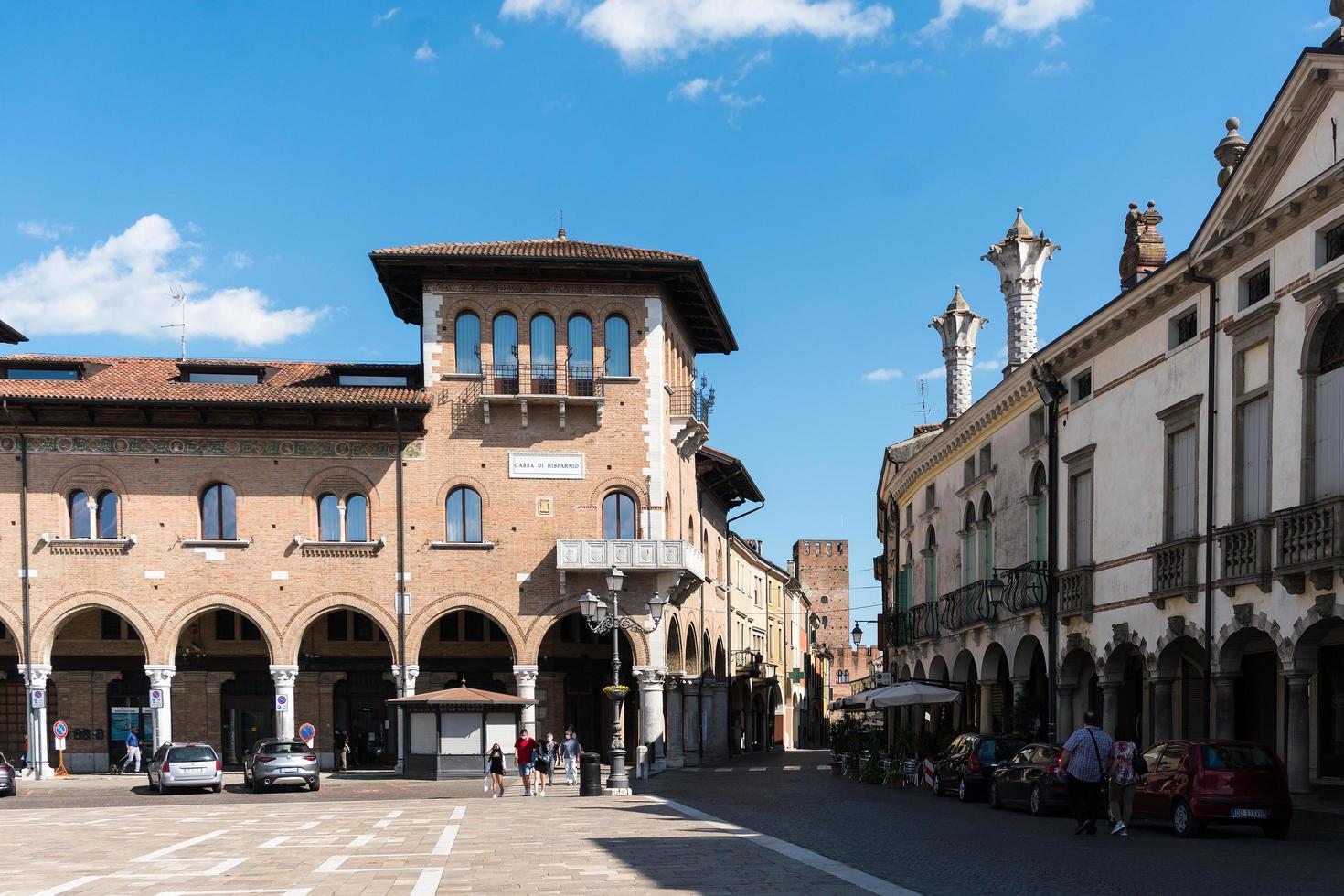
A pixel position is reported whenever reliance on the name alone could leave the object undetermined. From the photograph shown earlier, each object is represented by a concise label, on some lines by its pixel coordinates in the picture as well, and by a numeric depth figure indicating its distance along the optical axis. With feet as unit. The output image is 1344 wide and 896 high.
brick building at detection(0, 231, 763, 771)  134.62
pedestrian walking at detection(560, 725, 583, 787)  125.59
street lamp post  106.83
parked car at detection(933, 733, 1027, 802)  92.79
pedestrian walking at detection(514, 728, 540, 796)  106.83
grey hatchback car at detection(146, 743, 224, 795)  115.96
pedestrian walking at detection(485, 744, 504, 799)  105.70
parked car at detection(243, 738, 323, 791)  116.57
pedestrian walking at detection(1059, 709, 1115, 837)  64.69
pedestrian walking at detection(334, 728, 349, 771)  143.64
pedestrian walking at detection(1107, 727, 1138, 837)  66.08
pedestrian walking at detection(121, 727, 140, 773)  141.90
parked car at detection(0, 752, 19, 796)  115.03
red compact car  60.44
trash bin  102.78
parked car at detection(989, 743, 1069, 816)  78.02
